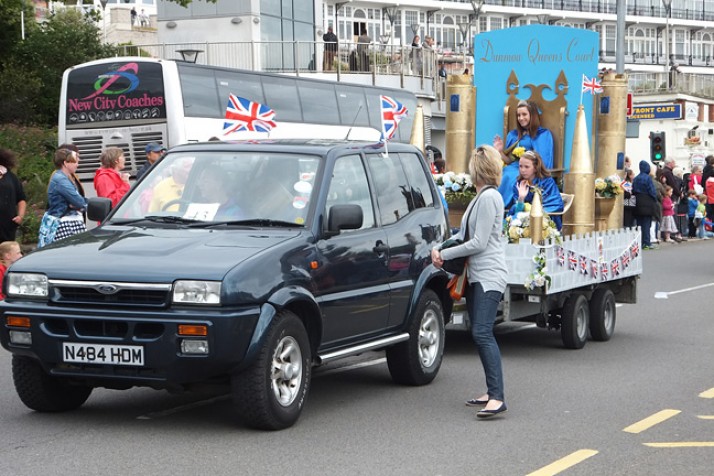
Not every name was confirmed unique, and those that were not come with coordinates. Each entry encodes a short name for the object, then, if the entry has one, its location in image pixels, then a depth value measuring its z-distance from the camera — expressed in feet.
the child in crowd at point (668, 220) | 102.17
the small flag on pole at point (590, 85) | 48.88
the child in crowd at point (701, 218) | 111.96
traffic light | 115.03
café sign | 138.31
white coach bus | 81.92
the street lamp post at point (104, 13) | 194.89
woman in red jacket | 47.09
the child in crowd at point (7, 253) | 42.24
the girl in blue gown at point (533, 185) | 40.50
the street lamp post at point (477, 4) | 149.57
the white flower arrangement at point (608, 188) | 46.62
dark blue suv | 24.54
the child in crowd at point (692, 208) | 112.98
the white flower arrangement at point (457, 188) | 44.34
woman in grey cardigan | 27.96
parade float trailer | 37.32
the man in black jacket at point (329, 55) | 137.59
